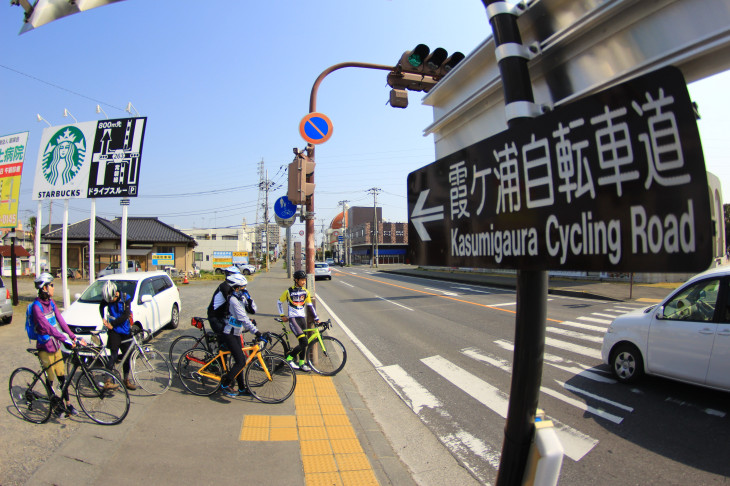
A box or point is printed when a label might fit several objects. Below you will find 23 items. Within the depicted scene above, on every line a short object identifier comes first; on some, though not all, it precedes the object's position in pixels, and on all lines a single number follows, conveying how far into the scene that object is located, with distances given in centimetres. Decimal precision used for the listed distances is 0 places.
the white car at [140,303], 698
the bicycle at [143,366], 519
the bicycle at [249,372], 516
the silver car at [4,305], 945
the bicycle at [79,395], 426
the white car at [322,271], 3121
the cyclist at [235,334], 503
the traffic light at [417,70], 533
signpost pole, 135
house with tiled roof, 2894
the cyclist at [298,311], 643
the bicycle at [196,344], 562
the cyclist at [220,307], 519
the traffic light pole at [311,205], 705
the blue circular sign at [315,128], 680
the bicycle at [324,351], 639
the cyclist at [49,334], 452
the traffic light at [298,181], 683
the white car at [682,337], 436
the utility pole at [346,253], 7512
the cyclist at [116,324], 520
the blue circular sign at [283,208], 905
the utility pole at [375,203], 5269
